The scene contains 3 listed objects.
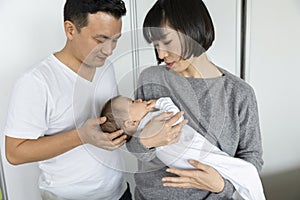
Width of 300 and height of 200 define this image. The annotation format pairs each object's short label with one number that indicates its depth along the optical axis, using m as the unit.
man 1.04
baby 1.01
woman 1.00
